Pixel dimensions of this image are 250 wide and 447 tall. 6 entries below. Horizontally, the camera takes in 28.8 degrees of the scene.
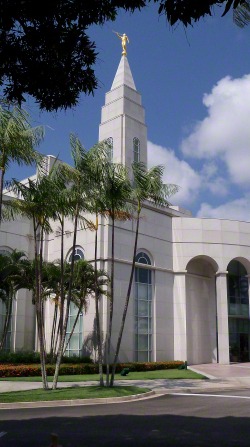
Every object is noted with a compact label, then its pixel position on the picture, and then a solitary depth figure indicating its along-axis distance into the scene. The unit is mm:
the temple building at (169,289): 30109
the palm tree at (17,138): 15414
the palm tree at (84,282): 26327
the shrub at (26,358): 26750
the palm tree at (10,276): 25844
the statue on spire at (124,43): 45344
